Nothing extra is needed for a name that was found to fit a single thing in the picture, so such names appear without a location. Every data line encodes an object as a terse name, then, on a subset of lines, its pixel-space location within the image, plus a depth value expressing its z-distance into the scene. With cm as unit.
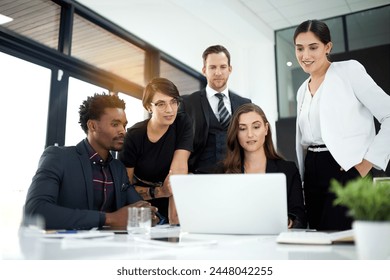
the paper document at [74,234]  99
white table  79
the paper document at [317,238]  82
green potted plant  57
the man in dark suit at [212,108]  202
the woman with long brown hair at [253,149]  166
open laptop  98
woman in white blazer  157
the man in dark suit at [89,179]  134
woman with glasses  194
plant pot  57
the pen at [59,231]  109
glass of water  114
